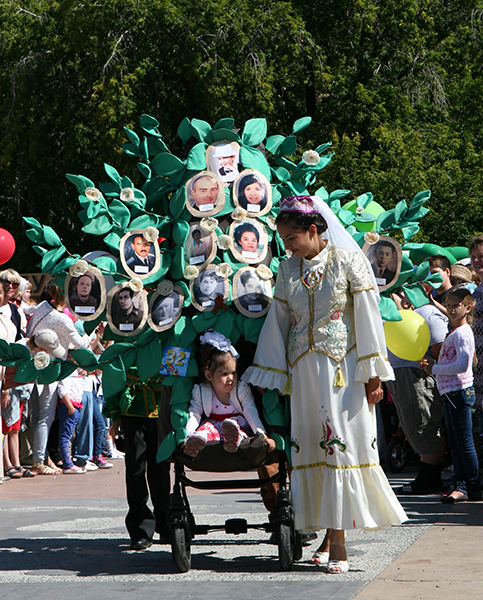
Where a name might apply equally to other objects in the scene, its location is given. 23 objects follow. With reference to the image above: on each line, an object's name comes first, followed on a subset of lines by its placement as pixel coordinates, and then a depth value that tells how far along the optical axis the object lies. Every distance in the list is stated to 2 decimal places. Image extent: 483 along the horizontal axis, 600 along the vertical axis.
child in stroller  10.20
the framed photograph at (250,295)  10.73
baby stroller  9.80
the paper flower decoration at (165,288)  10.80
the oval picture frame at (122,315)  10.71
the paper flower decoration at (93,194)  10.72
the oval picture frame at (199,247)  10.80
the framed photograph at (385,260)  11.02
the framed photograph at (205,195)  10.91
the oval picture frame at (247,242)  10.90
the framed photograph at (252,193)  11.04
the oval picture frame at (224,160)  11.14
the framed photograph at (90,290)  10.70
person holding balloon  15.80
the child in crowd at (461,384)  14.44
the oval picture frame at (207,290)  10.70
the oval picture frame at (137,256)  10.76
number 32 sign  10.49
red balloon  23.33
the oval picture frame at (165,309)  10.63
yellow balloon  13.42
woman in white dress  9.79
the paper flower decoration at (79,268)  10.64
